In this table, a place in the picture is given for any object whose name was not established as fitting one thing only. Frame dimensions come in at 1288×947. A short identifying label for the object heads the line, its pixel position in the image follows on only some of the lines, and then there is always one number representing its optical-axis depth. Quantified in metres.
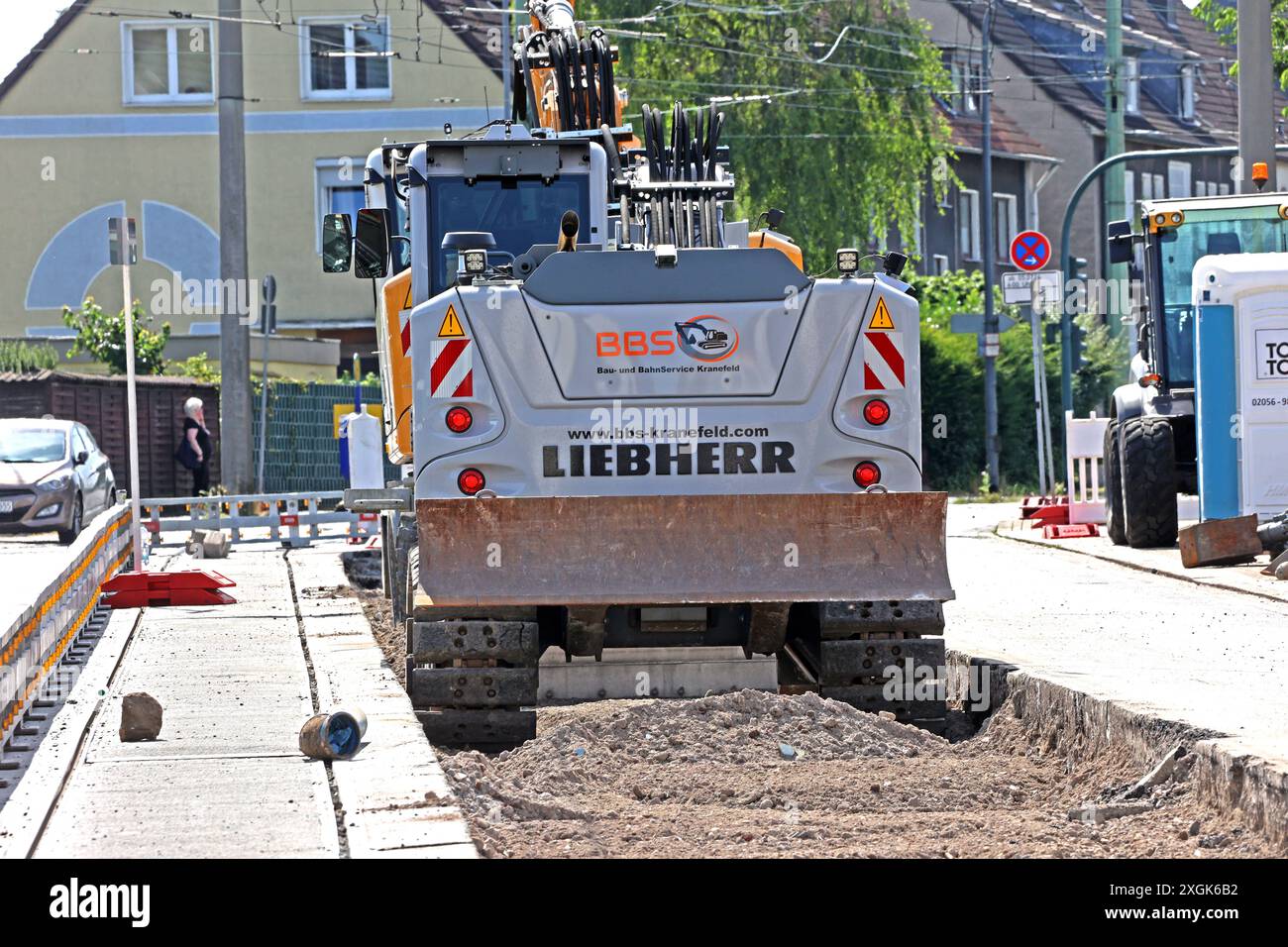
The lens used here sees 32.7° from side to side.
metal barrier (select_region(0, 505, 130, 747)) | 8.97
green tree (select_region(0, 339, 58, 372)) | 34.50
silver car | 25.39
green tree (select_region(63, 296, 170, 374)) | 37.47
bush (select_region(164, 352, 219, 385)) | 37.16
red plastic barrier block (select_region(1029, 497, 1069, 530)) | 25.45
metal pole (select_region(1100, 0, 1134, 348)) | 37.47
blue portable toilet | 18.56
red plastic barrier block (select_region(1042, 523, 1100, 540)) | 23.42
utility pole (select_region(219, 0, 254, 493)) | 26.61
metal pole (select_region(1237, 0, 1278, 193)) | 22.47
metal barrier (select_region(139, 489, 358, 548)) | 24.97
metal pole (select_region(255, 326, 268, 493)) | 28.22
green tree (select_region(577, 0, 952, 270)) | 40.81
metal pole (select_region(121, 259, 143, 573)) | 17.14
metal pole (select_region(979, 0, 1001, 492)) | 38.31
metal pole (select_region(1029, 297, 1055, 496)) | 26.61
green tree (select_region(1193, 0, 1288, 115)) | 26.98
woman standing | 32.69
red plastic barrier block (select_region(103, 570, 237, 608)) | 15.31
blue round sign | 28.56
